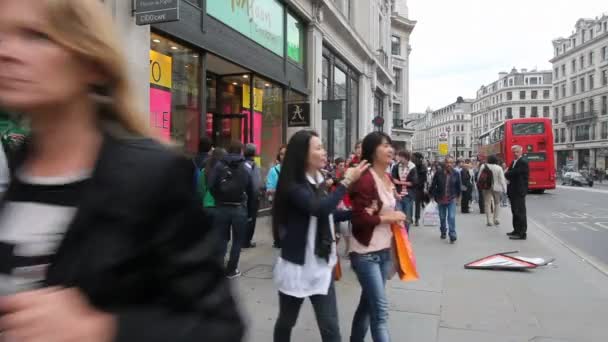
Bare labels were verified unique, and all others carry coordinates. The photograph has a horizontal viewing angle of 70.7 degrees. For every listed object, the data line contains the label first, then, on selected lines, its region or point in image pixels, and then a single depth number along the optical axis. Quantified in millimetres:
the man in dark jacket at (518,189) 9617
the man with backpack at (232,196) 6023
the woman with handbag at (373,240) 3271
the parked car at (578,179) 39375
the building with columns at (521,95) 95688
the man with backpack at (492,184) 11977
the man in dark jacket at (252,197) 7473
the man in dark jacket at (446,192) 9703
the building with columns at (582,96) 60031
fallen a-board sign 6840
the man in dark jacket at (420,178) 11688
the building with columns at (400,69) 43125
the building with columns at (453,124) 119456
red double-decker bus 24000
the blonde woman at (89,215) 734
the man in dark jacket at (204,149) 7164
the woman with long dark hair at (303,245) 3039
